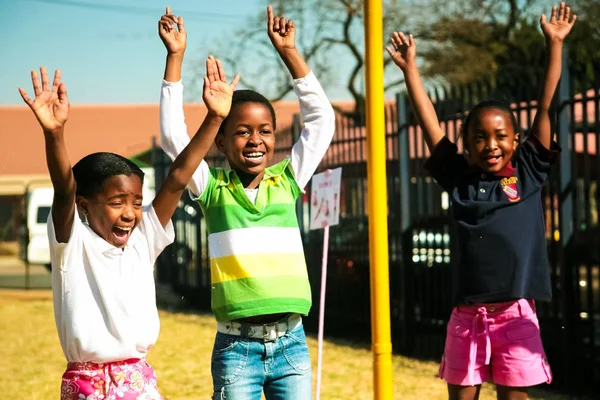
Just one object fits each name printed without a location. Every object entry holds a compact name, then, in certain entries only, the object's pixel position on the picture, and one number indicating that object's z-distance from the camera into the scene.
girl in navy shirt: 3.98
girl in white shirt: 3.11
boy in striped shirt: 3.57
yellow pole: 3.05
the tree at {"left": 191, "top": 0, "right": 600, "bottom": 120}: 22.97
